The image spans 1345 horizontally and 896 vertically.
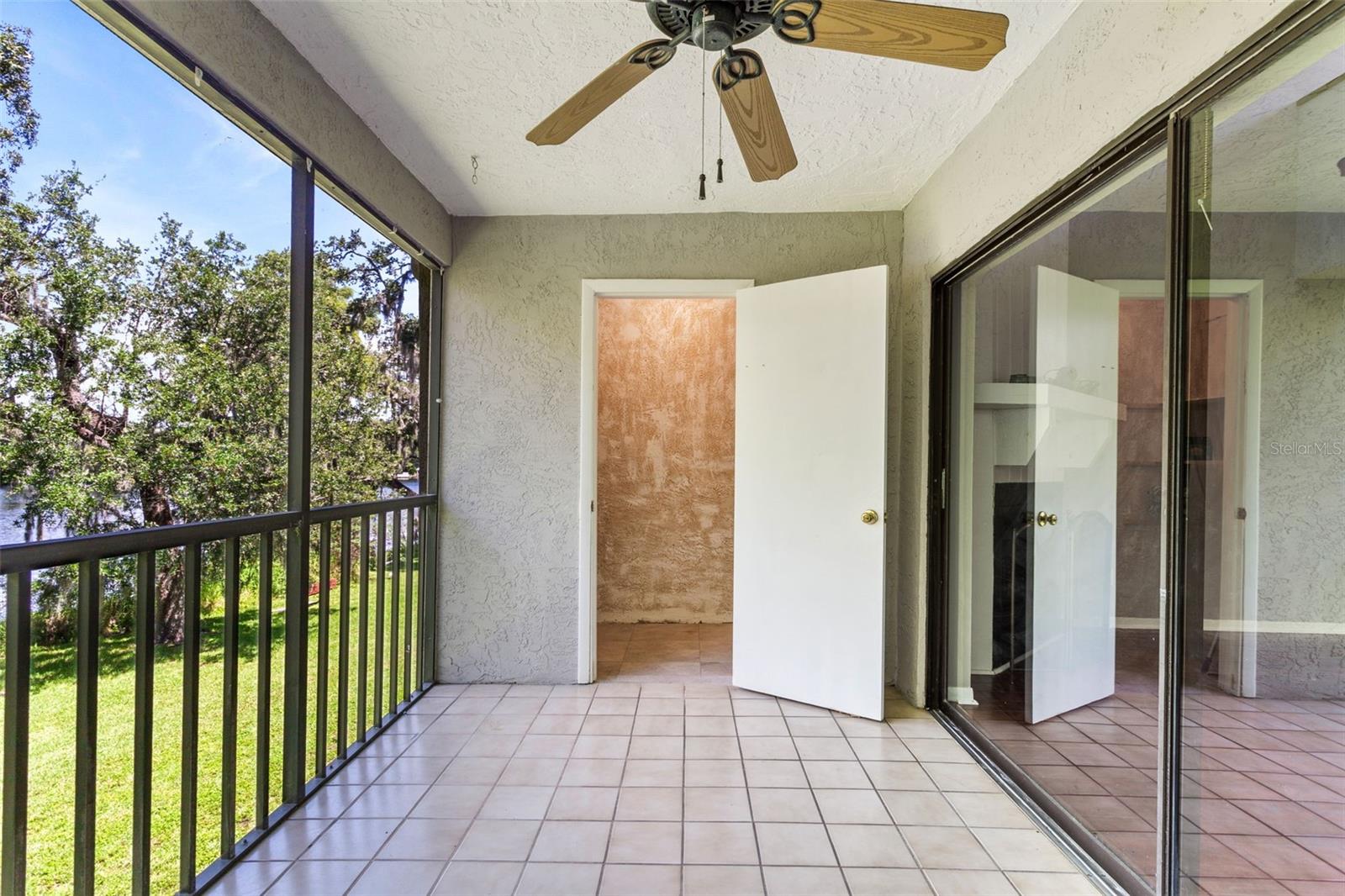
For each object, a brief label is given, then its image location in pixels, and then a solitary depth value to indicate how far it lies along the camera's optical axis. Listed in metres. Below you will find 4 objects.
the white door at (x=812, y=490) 2.66
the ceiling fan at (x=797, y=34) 1.11
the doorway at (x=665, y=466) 4.32
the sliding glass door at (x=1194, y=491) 1.07
